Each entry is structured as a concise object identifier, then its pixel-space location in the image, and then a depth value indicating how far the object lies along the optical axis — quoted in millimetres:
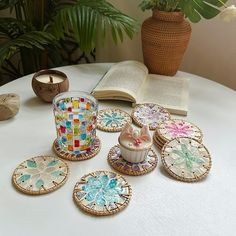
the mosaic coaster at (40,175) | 627
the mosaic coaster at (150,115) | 848
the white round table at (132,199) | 570
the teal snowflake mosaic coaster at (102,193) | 594
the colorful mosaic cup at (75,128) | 723
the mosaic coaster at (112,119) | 823
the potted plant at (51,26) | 1069
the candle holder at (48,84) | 865
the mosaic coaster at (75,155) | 718
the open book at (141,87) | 927
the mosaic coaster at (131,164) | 688
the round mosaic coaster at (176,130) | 780
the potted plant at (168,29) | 1006
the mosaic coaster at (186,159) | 684
